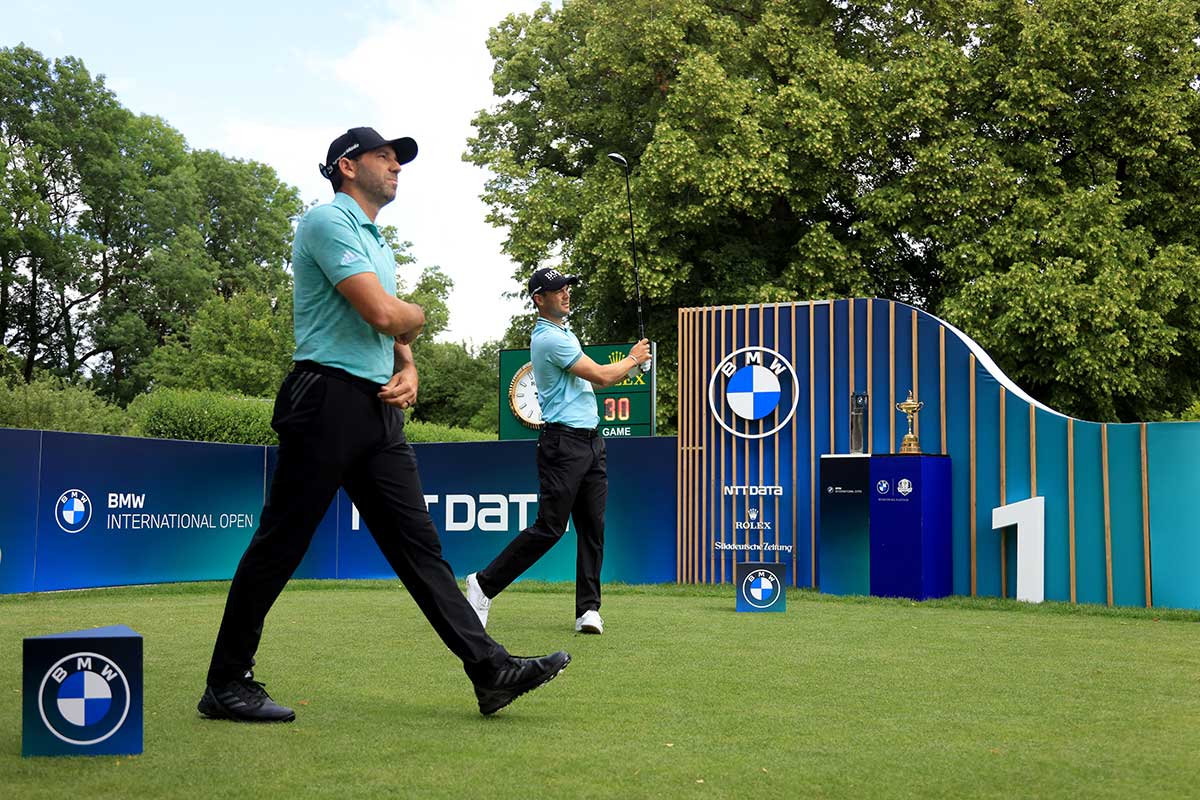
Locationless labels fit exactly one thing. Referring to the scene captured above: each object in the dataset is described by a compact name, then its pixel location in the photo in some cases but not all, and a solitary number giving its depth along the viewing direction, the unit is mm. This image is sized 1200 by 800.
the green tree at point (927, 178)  21094
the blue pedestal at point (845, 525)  9922
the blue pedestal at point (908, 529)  9602
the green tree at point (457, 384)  42781
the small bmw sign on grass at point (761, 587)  8258
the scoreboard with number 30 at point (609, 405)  15406
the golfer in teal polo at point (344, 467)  3955
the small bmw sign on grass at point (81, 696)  3383
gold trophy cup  9938
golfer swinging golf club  6590
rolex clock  16109
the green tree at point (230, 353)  40312
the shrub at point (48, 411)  23688
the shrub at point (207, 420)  19016
